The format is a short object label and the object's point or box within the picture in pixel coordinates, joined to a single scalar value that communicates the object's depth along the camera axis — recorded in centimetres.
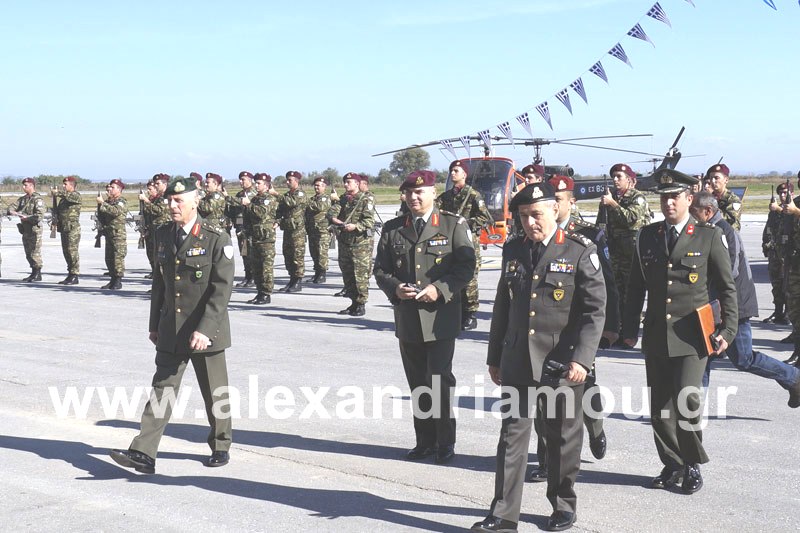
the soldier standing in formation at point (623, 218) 1137
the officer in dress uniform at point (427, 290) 675
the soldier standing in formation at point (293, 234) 1777
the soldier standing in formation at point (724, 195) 1178
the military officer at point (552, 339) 527
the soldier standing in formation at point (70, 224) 1967
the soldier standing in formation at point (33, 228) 2016
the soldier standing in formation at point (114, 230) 1856
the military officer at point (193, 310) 649
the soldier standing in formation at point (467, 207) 1270
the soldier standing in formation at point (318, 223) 1866
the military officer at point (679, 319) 604
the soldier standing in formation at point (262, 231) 1623
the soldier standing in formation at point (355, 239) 1453
